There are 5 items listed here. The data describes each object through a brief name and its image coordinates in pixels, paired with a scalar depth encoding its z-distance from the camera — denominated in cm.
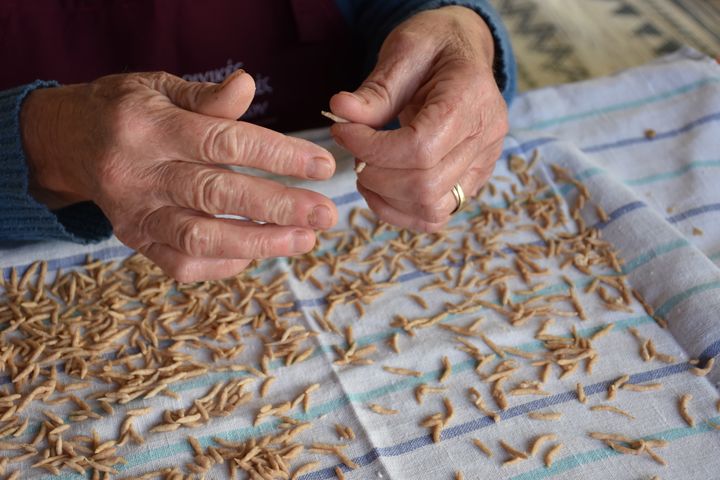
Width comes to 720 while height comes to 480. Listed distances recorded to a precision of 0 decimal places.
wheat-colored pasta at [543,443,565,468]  55
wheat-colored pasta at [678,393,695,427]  57
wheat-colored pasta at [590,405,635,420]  57
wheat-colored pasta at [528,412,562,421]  57
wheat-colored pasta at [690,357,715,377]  59
